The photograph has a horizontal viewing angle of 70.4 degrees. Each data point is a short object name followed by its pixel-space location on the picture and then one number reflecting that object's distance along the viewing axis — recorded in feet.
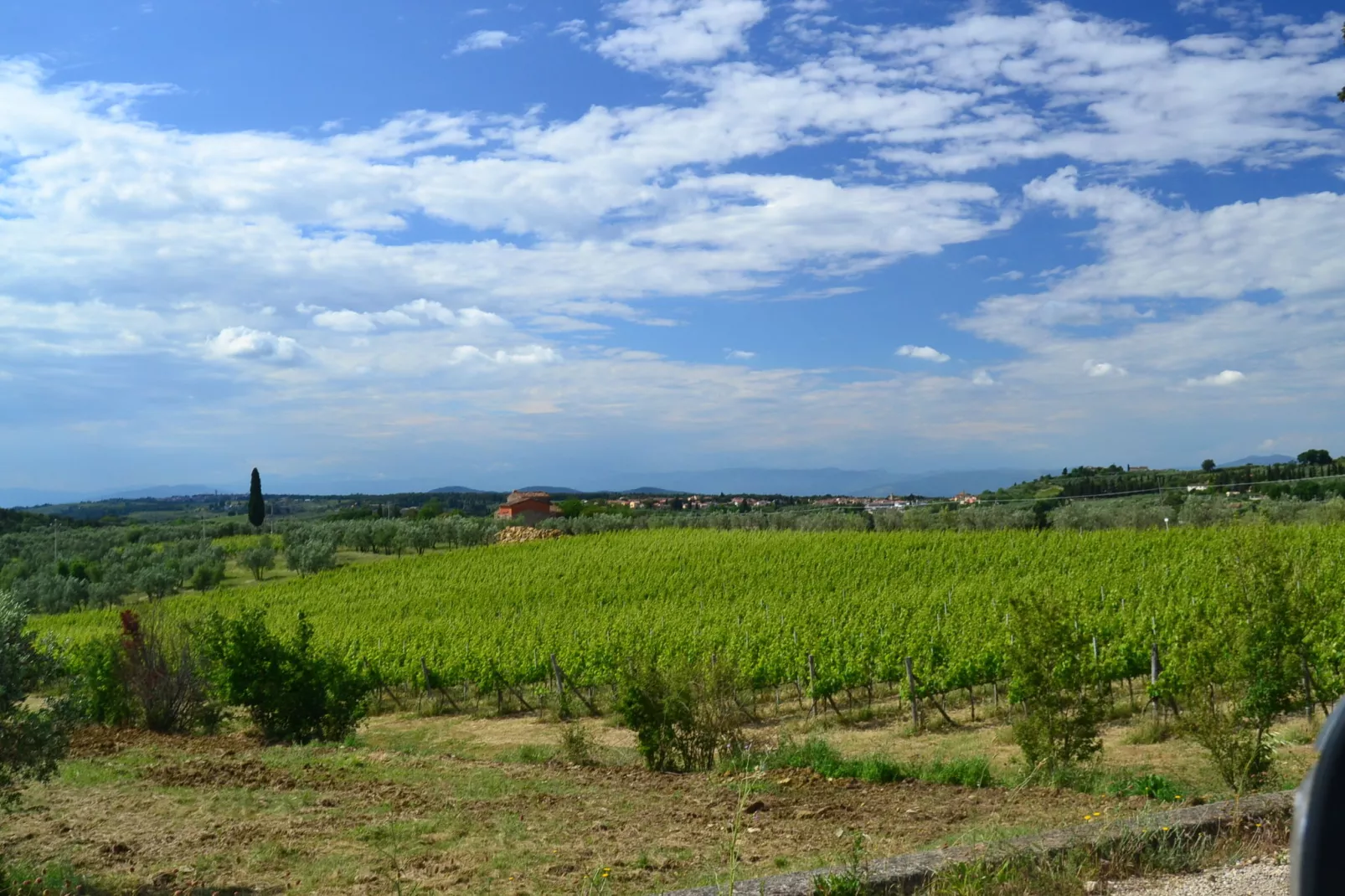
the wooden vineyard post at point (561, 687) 66.80
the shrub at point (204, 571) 164.04
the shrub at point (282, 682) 51.49
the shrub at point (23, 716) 21.95
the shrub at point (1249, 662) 24.63
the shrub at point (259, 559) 175.32
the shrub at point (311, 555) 170.50
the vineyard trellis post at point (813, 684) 59.26
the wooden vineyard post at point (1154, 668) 48.80
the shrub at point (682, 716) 36.04
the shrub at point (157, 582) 151.74
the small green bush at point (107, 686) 55.52
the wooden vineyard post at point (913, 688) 53.21
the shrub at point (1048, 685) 31.07
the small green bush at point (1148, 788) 22.52
